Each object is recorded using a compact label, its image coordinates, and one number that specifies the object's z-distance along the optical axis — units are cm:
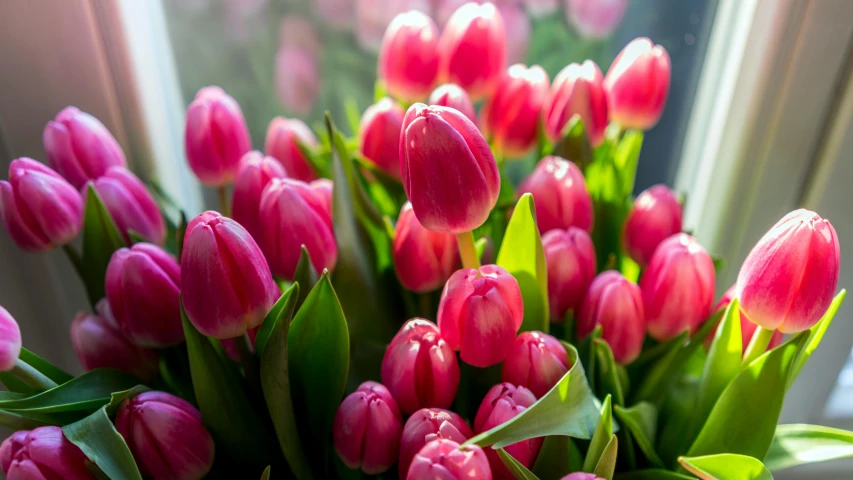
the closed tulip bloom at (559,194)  44
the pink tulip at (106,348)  41
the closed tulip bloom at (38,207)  41
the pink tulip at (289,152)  54
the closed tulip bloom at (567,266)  42
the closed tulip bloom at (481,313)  33
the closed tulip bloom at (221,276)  31
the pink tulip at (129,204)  45
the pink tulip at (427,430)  32
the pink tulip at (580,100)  49
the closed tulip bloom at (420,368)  35
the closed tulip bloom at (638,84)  49
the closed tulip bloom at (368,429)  35
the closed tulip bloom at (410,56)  48
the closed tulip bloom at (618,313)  41
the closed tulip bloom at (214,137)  47
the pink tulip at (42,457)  32
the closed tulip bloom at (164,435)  34
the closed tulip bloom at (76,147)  46
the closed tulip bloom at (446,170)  31
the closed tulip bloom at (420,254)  40
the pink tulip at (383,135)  47
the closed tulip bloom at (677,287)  41
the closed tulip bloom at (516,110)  49
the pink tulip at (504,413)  32
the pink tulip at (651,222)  47
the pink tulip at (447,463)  29
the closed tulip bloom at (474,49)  47
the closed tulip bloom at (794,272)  33
